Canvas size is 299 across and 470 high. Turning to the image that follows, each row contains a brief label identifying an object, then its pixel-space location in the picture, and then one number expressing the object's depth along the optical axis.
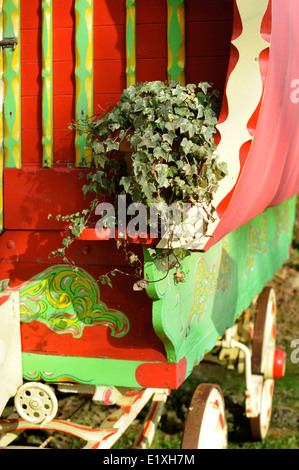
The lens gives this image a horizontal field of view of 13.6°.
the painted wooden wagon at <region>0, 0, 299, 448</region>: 4.11
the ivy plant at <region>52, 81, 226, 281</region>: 3.90
